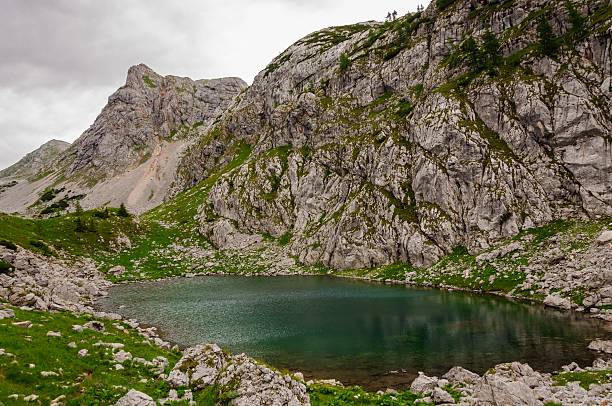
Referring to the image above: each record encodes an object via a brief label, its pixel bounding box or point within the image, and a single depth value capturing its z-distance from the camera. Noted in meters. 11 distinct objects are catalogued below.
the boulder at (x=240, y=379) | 20.11
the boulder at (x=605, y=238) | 58.83
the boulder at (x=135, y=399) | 19.25
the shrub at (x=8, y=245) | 61.41
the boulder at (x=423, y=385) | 26.69
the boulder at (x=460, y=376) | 28.47
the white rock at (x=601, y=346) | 36.50
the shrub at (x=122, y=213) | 133.57
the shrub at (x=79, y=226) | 107.93
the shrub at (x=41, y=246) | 81.81
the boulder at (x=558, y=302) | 52.75
